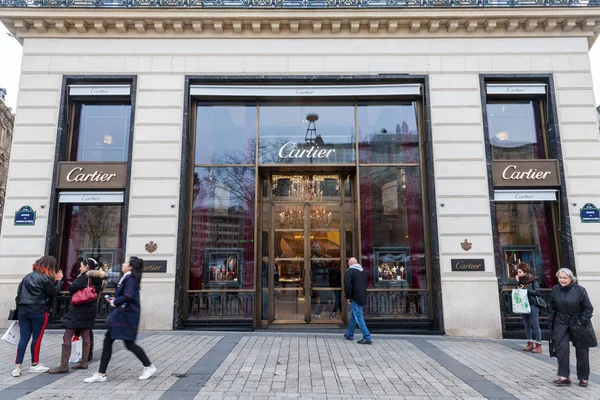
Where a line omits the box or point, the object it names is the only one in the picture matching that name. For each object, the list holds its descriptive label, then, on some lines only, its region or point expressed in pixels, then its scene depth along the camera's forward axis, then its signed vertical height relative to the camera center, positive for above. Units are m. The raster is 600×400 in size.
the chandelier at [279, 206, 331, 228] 10.96 +1.06
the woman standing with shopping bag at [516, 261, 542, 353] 8.09 -1.12
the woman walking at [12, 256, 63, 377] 5.97 -0.76
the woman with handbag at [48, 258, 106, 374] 6.05 -0.90
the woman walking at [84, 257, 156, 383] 5.57 -0.91
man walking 8.62 -0.82
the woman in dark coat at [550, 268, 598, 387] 5.71 -1.07
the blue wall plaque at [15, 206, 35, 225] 9.95 +1.00
